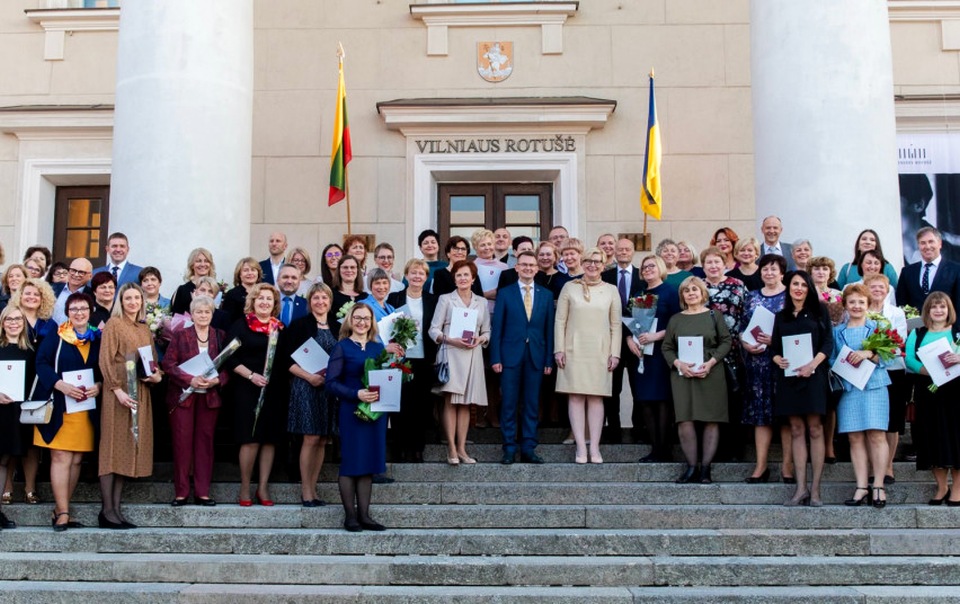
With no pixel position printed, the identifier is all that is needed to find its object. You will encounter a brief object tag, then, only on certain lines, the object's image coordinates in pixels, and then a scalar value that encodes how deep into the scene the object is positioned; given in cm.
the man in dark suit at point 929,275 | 831
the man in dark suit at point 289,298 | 845
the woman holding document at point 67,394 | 727
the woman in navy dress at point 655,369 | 824
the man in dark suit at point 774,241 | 885
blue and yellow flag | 1133
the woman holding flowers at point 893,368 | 777
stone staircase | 630
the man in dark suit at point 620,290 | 873
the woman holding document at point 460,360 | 814
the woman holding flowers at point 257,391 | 765
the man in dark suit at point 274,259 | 949
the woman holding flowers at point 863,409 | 735
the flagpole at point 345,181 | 1112
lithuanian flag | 1105
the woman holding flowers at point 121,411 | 728
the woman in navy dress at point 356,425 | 712
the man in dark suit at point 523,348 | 821
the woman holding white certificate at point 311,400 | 762
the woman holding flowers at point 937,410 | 737
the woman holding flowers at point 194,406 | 754
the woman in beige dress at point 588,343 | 821
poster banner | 1223
